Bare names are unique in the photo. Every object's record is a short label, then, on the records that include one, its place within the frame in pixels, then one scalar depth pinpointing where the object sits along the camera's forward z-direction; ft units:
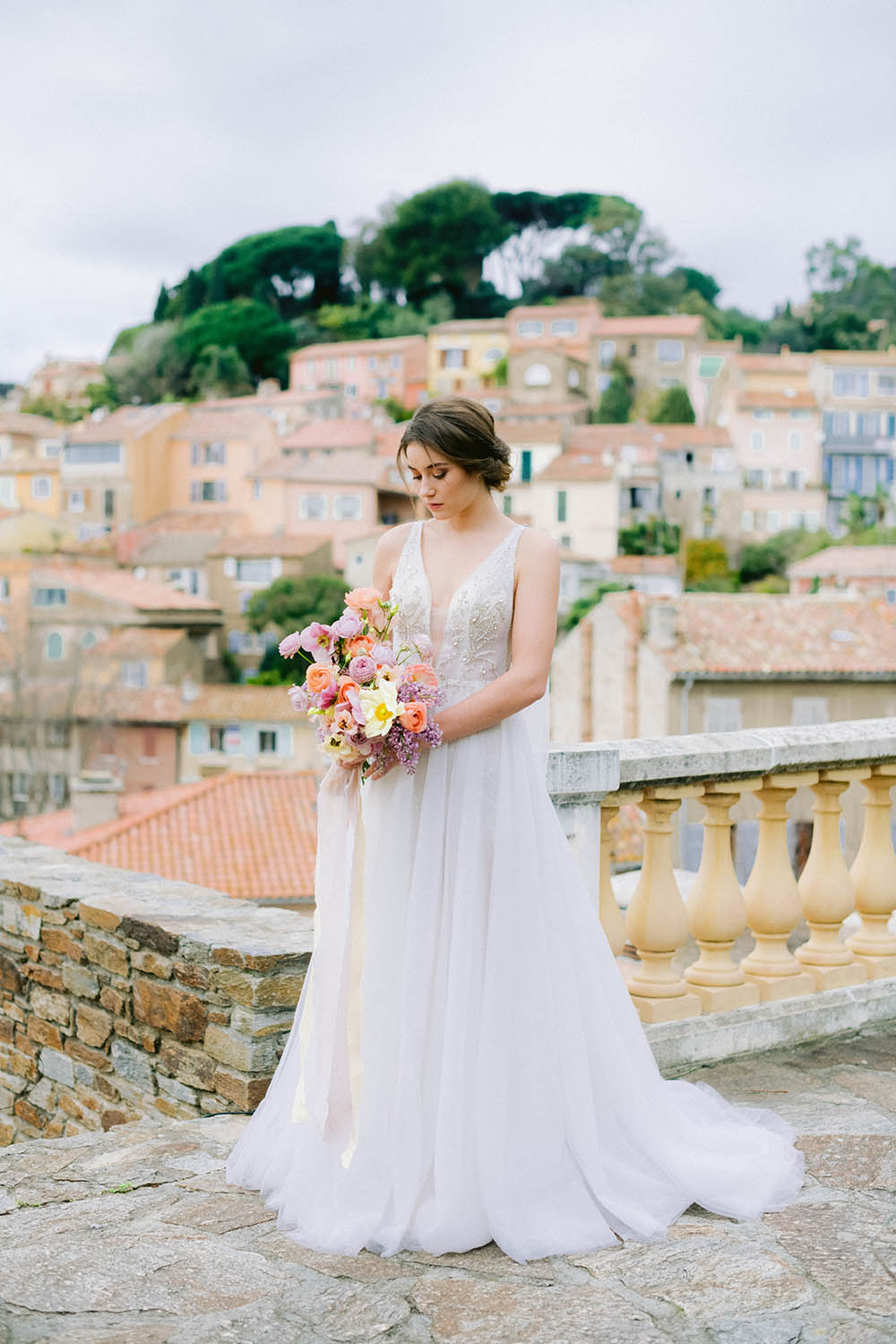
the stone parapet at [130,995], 12.51
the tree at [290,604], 164.86
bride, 9.06
